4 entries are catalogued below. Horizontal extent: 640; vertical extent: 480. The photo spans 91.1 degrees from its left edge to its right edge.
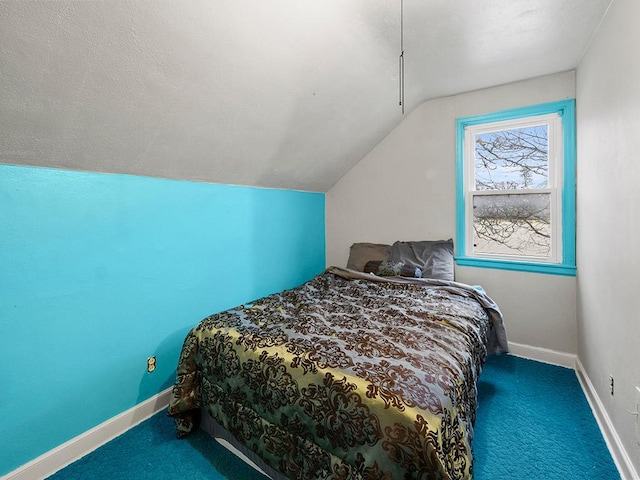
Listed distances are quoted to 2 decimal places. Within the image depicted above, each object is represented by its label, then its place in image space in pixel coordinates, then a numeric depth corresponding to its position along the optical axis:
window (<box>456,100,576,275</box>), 2.42
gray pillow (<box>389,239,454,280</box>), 2.69
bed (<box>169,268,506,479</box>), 1.06
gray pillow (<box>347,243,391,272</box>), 2.99
